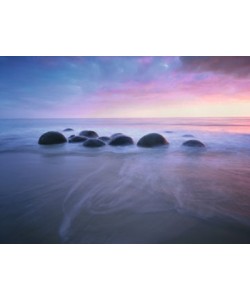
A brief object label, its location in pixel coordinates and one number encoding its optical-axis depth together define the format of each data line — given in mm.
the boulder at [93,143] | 4900
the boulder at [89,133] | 6203
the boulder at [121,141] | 5051
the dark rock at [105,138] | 5664
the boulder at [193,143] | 5034
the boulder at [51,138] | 5121
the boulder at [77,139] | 5389
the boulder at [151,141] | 4949
